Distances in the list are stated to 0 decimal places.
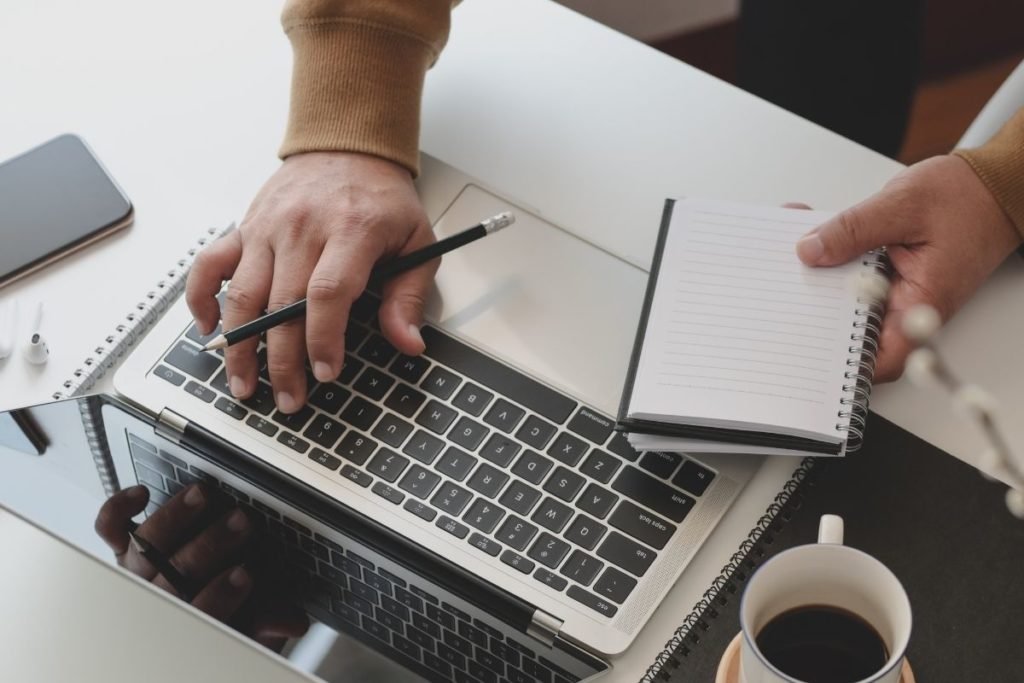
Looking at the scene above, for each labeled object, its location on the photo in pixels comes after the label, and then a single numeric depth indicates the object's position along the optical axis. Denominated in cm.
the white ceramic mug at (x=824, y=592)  102
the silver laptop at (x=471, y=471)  114
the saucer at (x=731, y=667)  110
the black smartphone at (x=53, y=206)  127
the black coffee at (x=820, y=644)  105
